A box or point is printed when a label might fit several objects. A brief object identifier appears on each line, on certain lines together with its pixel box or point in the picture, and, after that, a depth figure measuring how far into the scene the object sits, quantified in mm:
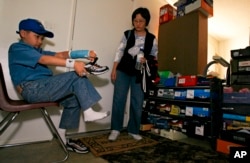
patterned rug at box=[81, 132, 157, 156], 1243
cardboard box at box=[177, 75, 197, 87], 1619
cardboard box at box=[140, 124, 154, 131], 1907
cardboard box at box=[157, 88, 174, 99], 1802
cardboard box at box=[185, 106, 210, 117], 1496
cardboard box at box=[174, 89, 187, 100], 1690
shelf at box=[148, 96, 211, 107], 1521
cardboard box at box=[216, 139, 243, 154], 1260
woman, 1613
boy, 1011
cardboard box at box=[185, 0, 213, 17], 2031
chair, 914
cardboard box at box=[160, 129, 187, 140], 1639
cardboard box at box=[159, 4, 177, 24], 2344
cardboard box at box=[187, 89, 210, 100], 1503
